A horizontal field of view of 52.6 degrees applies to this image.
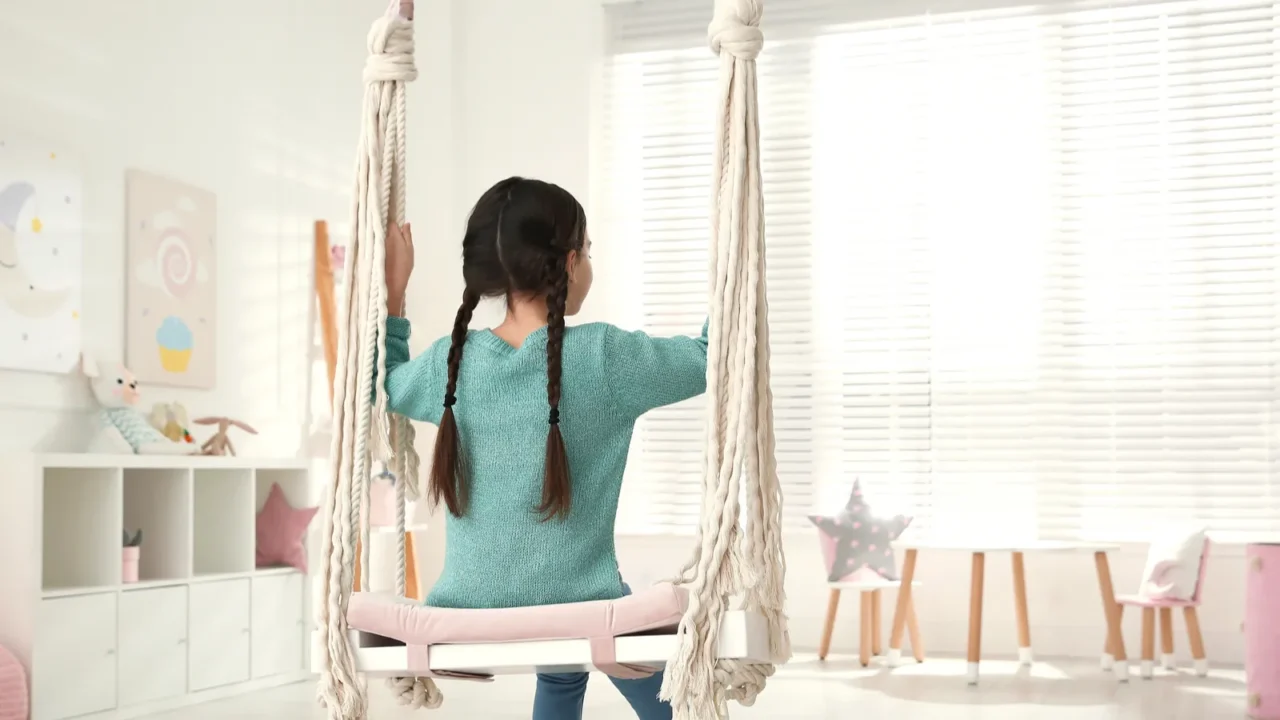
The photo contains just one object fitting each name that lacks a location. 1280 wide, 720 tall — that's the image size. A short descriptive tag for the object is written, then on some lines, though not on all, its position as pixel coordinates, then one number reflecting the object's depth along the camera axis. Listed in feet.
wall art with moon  12.13
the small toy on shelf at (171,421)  13.67
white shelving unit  11.44
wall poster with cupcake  13.75
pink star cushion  14.84
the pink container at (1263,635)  11.84
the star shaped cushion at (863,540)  15.70
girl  5.44
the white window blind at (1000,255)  16.40
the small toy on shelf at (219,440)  14.15
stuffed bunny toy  12.77
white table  14.06
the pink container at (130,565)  12.69
